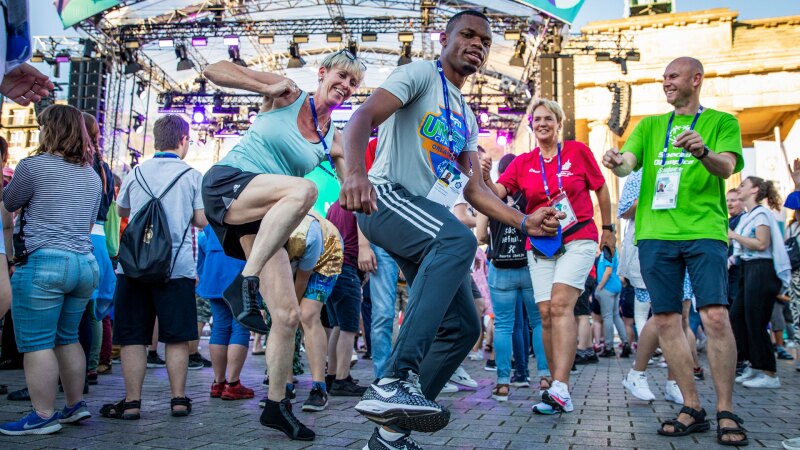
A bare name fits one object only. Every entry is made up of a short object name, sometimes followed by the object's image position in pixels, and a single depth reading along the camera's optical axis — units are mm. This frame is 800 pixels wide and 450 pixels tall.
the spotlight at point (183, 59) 20812
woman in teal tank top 3127
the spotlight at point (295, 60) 20489
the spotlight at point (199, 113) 25000
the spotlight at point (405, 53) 19591
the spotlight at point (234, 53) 20484
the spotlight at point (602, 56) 20547
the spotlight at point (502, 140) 27375
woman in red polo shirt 4402
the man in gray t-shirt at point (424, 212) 2379
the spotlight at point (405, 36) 19516
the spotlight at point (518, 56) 19703
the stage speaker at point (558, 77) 18125
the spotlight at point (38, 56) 21281
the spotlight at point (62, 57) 21141
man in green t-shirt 3648
